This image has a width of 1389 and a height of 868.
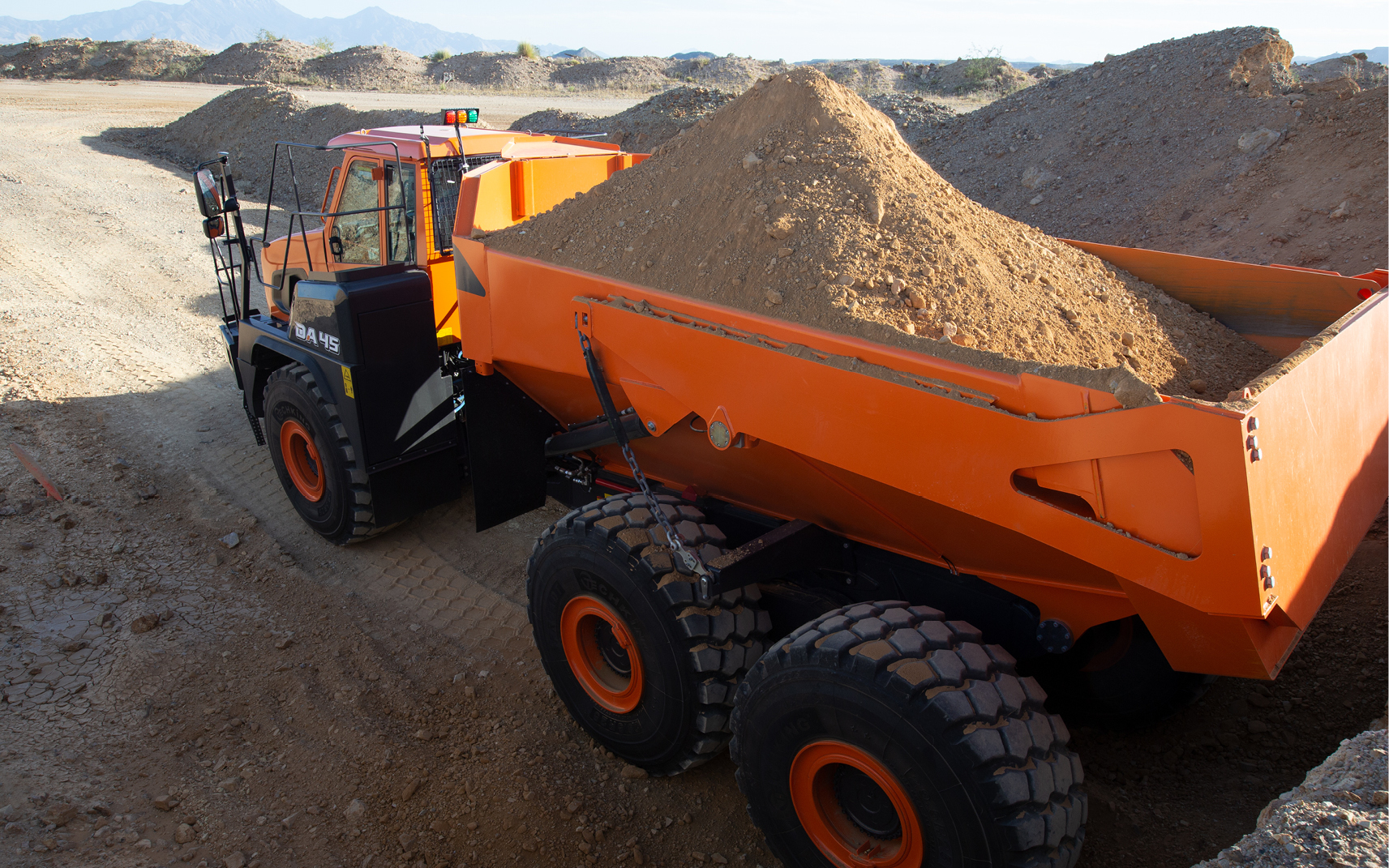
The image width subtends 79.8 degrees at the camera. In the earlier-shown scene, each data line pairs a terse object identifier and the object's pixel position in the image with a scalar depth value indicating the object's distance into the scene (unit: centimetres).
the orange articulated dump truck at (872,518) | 220
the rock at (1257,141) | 935
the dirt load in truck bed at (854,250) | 273
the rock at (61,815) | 320
